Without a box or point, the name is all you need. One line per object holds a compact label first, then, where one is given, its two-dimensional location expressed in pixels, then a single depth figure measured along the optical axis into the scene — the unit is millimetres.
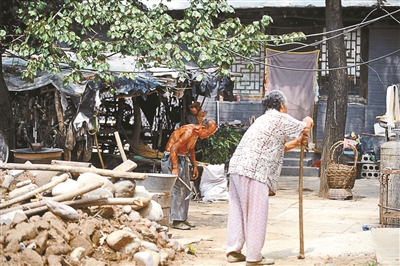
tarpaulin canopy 18659
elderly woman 10854
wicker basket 20882
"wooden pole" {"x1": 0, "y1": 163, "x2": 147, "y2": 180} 12152
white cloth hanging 15749
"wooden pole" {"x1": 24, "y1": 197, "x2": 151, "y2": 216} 10710
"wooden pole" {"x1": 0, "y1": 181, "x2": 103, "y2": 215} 10837
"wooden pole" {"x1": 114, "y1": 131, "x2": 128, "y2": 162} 14509
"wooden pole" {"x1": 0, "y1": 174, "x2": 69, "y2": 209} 10725
